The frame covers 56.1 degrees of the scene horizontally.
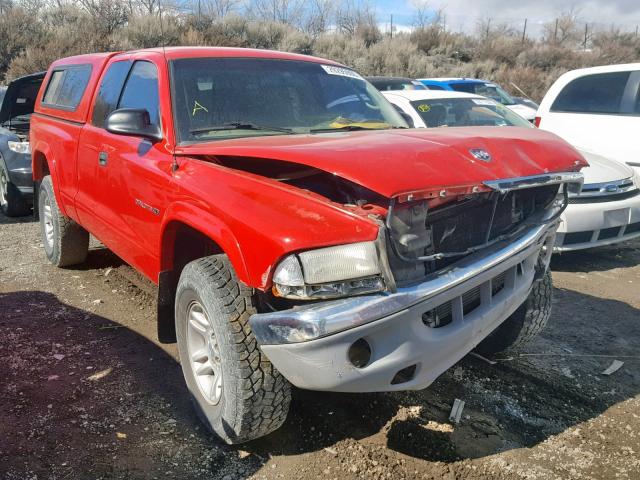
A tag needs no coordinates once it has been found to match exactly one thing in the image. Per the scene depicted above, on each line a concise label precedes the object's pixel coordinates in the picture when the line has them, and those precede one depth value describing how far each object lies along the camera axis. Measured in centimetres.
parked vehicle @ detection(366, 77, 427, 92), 1357
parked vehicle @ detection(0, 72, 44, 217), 743
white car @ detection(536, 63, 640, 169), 704
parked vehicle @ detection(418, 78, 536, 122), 1341
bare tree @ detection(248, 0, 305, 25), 2853
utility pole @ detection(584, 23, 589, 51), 3859
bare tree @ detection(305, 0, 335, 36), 3056
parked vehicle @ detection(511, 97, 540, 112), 1570
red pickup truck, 224
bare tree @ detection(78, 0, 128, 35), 1783
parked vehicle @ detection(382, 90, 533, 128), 694
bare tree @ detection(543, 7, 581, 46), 3769
